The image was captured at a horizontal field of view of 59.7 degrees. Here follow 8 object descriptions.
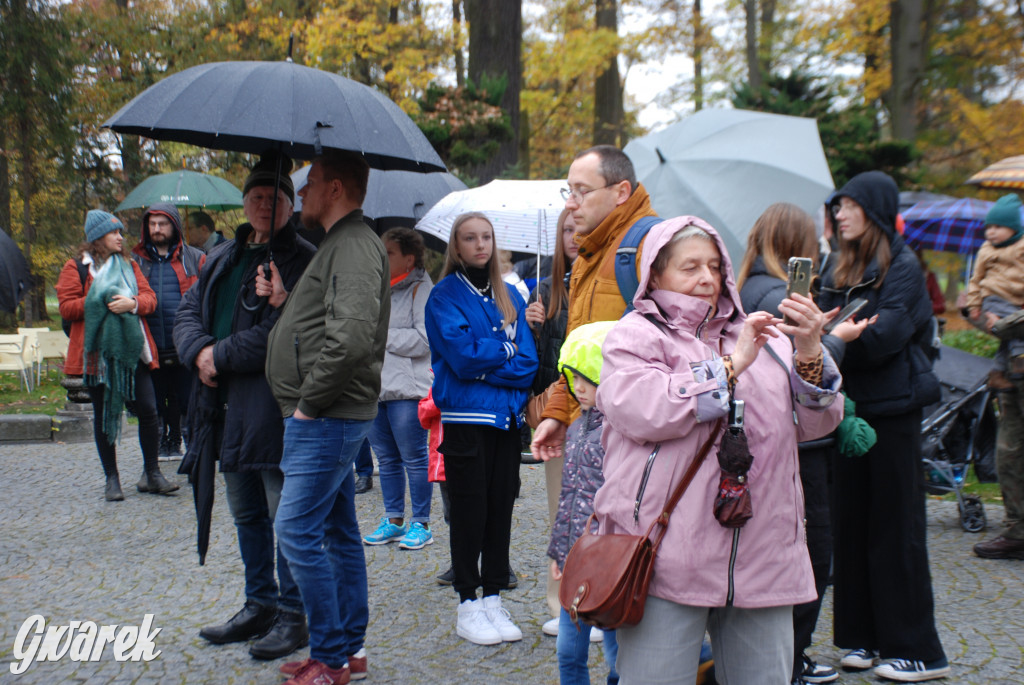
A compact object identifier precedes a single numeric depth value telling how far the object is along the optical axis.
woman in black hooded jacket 3.65
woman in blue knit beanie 6.68
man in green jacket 3.38
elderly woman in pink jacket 2.30
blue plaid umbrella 8.96
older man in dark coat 3.73
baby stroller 5.99
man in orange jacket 3.22
